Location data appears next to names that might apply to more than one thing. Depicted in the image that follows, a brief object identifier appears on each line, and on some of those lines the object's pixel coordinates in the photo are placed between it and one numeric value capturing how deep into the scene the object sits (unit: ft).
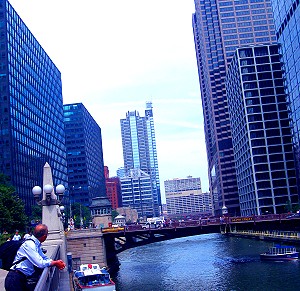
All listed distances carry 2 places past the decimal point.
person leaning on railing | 22.52
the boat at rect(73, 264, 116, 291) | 128.16
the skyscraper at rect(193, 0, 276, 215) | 595.06
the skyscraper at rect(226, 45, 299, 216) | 393.29
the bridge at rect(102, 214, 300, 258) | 193.57
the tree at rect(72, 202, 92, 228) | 407.60
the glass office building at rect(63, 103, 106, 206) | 630.74
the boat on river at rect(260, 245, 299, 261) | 183.01
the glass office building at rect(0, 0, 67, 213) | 331.98
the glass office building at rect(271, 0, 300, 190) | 285.60
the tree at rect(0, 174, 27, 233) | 191.31
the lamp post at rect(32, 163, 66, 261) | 82.07
